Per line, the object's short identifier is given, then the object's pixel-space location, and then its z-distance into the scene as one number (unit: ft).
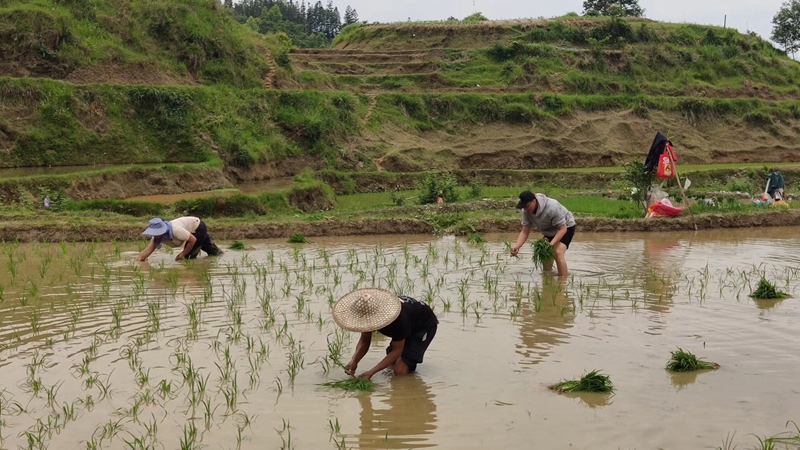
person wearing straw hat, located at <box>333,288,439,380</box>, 16.43
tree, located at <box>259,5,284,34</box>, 172.41
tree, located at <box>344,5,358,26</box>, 229.66
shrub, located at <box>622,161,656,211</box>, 45.80
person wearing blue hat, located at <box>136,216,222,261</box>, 30.58
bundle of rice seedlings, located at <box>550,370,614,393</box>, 16.72
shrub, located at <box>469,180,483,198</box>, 58.68
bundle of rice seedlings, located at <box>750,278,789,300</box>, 25.72
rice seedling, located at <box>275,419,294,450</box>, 14.16
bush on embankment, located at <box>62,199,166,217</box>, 47.24
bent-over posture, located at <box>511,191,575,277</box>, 28.60
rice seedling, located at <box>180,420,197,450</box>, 13.86
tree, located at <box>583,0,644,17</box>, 150.16
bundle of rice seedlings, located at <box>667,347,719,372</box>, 18.03
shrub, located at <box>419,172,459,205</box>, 54.65
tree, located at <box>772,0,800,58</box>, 139.23
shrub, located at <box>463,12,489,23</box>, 122.44
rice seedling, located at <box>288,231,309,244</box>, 39.60
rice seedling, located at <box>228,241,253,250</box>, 36.96
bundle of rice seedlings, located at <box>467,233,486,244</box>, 38.83
